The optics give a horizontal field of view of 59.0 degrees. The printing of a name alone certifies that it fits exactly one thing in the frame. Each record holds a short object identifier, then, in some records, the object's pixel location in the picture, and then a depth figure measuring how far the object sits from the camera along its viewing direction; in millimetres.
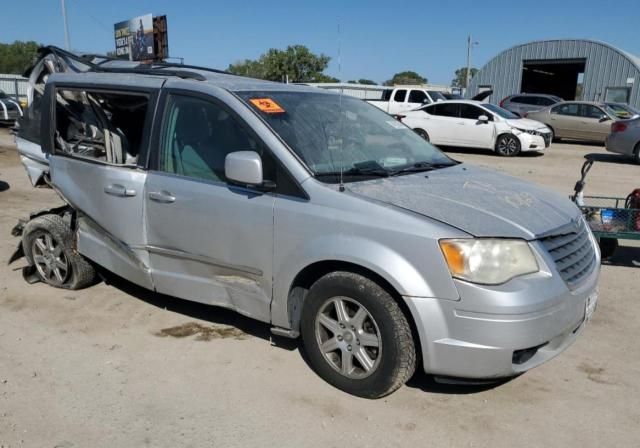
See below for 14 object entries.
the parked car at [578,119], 19219
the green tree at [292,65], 54031
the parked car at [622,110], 19697
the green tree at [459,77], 90294
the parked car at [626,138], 14445
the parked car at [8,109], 22266
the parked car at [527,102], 22578
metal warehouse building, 31703
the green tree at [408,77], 76750
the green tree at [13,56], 75375
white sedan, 15891
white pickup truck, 21594
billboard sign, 32938
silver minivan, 2959
